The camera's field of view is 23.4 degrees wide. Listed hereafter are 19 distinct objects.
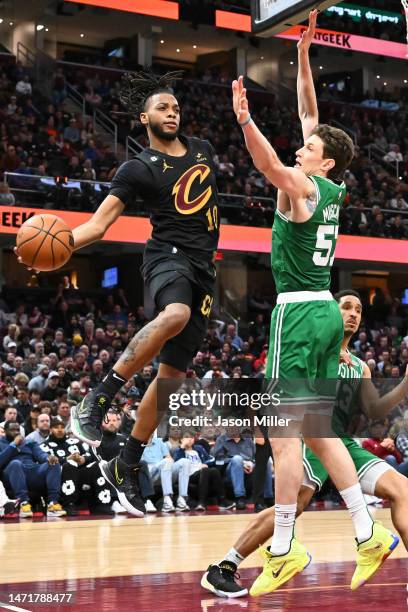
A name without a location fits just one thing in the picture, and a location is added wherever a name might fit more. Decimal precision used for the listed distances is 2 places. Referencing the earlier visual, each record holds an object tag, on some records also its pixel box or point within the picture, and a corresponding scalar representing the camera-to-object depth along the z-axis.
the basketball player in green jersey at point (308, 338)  5.39
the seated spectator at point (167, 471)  13.67
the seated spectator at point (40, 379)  15.72
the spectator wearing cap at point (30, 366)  16.72
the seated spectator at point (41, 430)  13.16
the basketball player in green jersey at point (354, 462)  5.90
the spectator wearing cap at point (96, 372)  16.92
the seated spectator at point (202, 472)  14.01
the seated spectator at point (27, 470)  12.52
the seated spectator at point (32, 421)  13.60
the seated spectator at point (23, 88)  25.31
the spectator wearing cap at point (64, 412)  13.56
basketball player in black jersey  5.87
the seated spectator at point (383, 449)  13.39
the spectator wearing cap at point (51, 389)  15.30
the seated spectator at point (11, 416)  13.23
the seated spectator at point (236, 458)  14.12
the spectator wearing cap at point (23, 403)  14.38
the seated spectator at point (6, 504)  12.37
